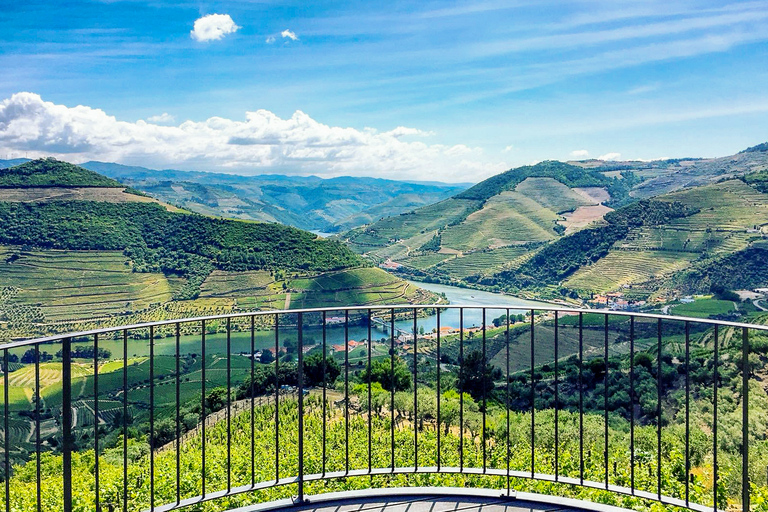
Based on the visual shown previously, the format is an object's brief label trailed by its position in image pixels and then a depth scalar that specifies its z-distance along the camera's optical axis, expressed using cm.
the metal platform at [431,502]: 248
